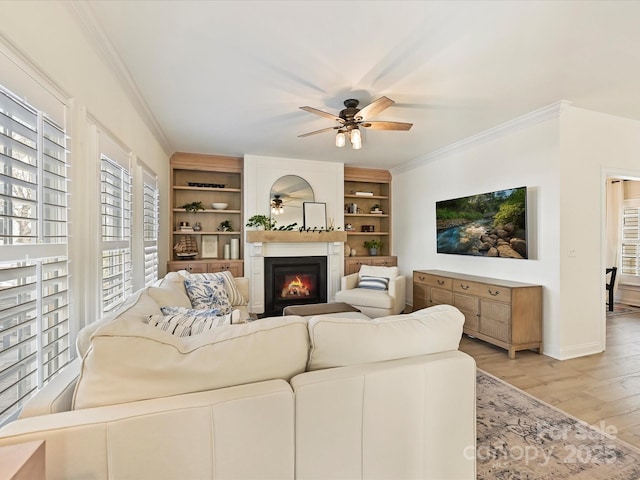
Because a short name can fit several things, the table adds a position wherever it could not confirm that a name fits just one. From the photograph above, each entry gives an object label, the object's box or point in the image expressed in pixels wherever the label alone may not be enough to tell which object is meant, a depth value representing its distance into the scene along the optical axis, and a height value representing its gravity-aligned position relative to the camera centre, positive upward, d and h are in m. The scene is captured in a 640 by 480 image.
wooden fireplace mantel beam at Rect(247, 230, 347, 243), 5.00 +0.03
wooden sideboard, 3.27 -0.80
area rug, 1.71 -1.26
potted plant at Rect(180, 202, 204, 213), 5.11 +0.50
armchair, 4.48 -0.80
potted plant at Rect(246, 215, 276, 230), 5.02 +0.25
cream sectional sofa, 0.91 -0.53
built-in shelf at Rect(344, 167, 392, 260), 6.00 +0.60
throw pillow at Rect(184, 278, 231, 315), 2.94 -0.54
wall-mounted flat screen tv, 3.54 +0.16
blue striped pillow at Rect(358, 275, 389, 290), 4.74 -0.69
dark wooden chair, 5.23 -0.77
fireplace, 5.27 -0.75
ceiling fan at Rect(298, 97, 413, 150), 2.86 +1.11
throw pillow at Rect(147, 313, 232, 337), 1.45 -0.40
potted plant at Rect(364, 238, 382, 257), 6.20 -0.17
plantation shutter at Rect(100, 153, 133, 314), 2.20 +0.05
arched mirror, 5.25 +0.67
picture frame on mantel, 5.39 +0.39
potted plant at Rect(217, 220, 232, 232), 5.43 +0.20
